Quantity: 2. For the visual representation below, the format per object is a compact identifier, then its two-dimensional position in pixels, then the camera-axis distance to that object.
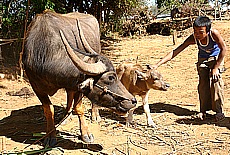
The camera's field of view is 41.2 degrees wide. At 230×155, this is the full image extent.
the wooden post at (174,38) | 16.68
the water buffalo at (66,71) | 3.87
